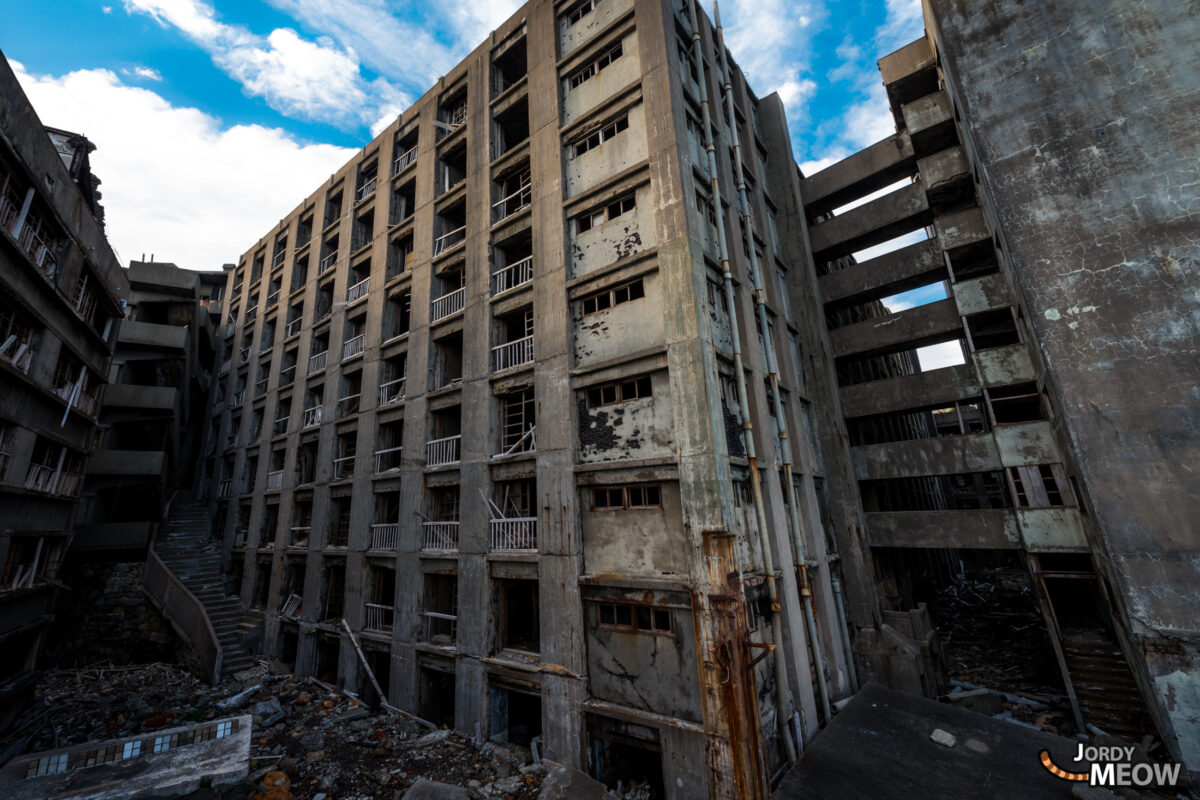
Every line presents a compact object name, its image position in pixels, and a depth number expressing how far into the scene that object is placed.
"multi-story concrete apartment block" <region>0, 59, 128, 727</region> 10.37
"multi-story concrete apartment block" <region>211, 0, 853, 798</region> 9.43
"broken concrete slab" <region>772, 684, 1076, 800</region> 7.32
